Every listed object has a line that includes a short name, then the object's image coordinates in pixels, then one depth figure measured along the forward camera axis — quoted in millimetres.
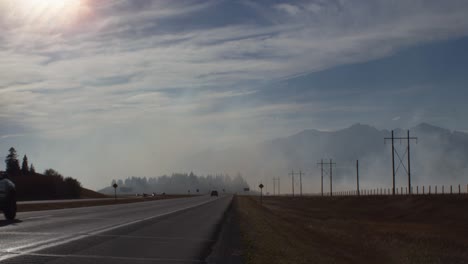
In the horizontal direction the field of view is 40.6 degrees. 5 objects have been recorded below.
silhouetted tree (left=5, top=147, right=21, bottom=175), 125938
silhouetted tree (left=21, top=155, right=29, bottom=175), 125562
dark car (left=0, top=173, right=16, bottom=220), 27469
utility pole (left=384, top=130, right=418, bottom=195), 90481
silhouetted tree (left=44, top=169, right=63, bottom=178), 125869
